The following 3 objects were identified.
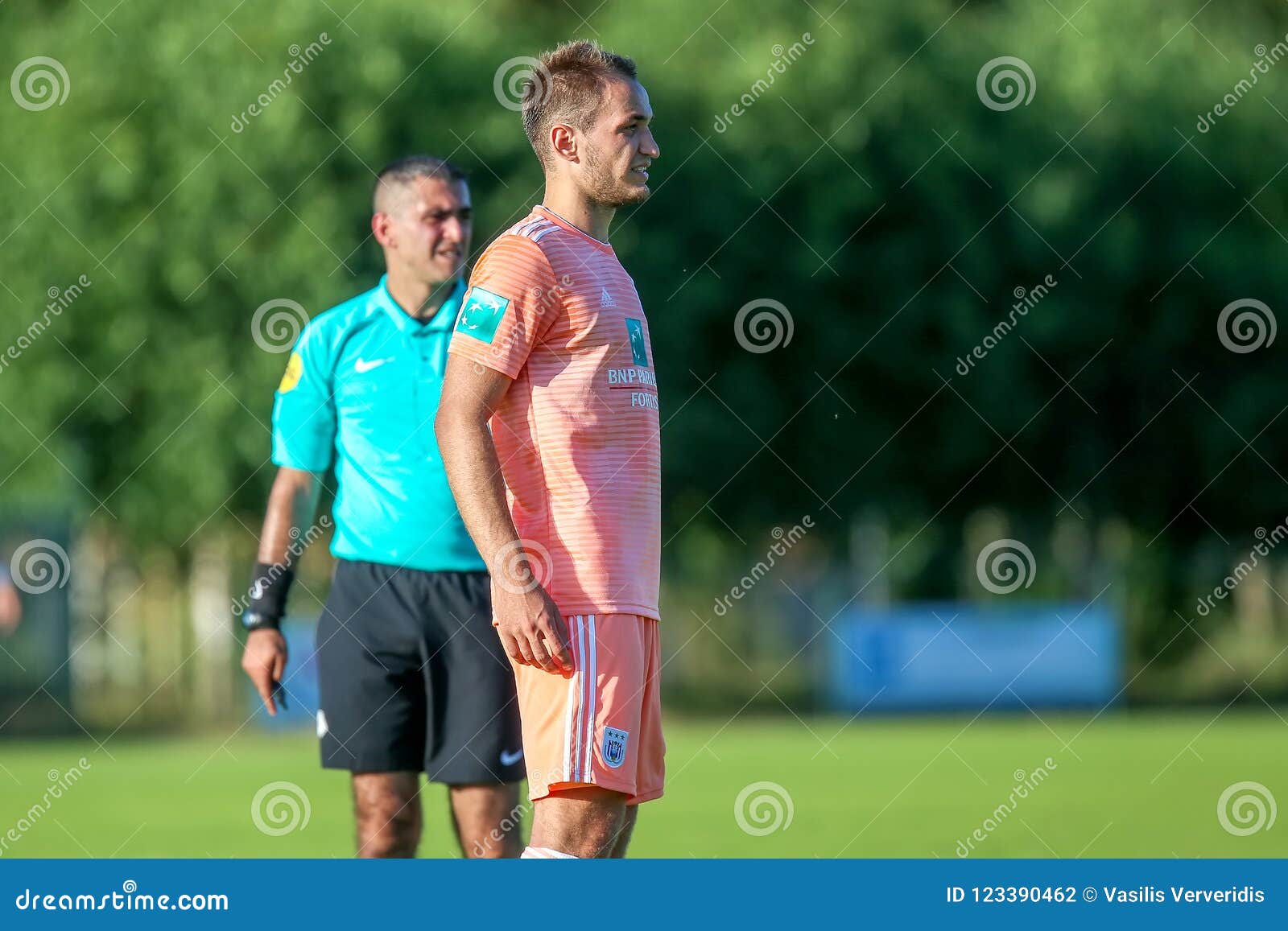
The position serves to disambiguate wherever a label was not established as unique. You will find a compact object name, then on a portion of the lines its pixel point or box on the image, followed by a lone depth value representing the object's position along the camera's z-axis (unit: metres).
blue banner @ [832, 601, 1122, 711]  41.81
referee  11.47
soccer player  8.27
